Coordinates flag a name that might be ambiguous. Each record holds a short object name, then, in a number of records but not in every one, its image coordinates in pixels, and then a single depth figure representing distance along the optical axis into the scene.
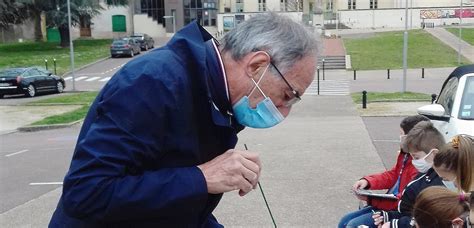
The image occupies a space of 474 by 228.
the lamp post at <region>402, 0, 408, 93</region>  23.23
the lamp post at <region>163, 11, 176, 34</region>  68.73
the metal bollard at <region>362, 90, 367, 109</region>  18.40
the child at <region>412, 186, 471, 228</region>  2.91
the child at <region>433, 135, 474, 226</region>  3.61
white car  5.85
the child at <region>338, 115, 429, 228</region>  4.55
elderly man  1.63
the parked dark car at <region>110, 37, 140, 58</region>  48.78
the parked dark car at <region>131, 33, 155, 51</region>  53.00
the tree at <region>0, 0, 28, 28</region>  49.72
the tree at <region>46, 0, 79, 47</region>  51.59
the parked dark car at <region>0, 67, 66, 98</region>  26.14
